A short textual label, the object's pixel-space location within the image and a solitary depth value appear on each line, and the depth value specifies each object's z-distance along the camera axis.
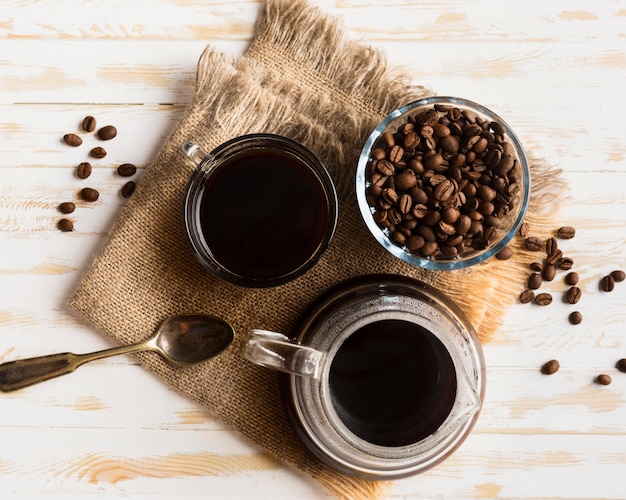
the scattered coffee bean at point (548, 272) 0.54
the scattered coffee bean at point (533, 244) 0.53
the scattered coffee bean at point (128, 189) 0.54
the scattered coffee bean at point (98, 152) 0.54
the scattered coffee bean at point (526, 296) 0.54
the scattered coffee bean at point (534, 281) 0.54
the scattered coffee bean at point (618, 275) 0.54
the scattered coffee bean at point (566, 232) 0.54
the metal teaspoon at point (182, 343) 0.52
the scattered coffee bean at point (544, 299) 0.54
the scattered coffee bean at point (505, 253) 0.53
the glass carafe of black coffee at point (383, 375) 0.45
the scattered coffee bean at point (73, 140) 0.54
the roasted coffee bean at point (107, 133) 0.54
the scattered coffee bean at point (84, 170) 0.54
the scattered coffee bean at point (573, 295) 0.54
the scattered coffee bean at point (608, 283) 0.54
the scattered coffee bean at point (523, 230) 0.53
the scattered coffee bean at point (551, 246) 0.54
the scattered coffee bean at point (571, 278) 0.54
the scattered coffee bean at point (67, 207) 0.54
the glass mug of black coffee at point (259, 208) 0.50
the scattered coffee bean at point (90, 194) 0.54
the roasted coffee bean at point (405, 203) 0.49
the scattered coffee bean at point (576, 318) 0.54
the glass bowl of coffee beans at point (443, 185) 0.49
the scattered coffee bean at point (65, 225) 0.54
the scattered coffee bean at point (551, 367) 0.54
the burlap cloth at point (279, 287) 0.52
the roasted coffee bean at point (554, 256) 0.54
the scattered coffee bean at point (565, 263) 0.54
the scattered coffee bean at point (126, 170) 0.54
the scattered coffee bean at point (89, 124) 0.54
